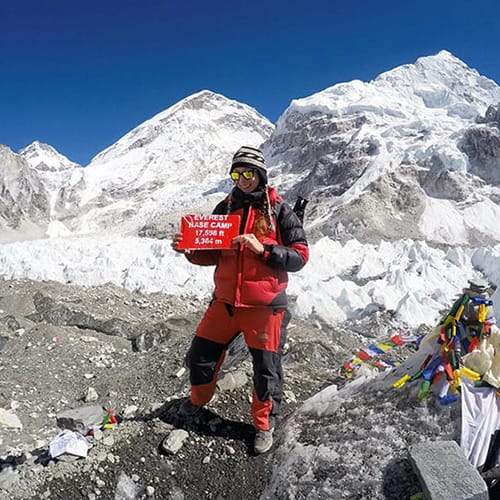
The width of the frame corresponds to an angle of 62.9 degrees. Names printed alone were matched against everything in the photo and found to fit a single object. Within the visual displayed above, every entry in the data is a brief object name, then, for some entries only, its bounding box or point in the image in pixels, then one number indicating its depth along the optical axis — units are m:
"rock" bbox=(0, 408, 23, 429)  4.33
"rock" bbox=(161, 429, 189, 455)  3.28
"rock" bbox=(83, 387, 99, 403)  5.05
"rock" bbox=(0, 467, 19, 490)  2.98
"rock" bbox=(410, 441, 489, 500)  2.18
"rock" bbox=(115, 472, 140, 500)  3.02
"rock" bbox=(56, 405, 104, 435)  4.01
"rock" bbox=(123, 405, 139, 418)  4.20
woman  2.99
